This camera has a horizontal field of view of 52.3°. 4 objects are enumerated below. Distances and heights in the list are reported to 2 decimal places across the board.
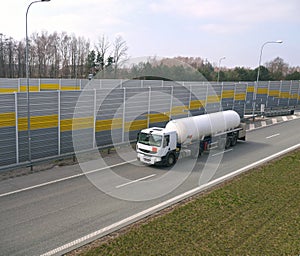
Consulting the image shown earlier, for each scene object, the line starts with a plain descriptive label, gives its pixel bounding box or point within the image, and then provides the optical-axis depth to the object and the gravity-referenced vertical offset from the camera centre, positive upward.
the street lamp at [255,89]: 34.78 -0.21
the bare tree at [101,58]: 65.72 +4.61
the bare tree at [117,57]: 61.83 +4.88
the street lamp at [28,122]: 14.33 -2.21
